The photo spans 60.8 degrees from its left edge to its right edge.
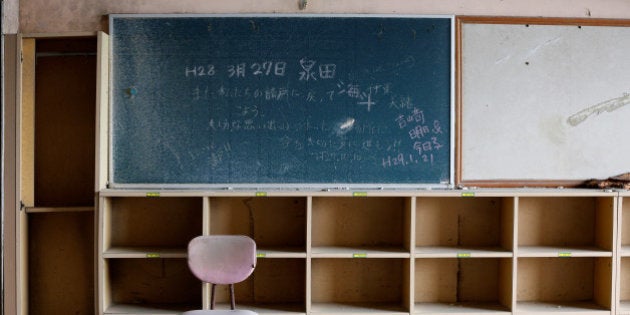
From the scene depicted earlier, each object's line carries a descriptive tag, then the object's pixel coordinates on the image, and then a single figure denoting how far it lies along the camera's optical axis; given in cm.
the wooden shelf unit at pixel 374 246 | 378
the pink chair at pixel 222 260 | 315
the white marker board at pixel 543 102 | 377
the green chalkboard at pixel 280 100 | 371
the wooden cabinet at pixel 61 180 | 375
